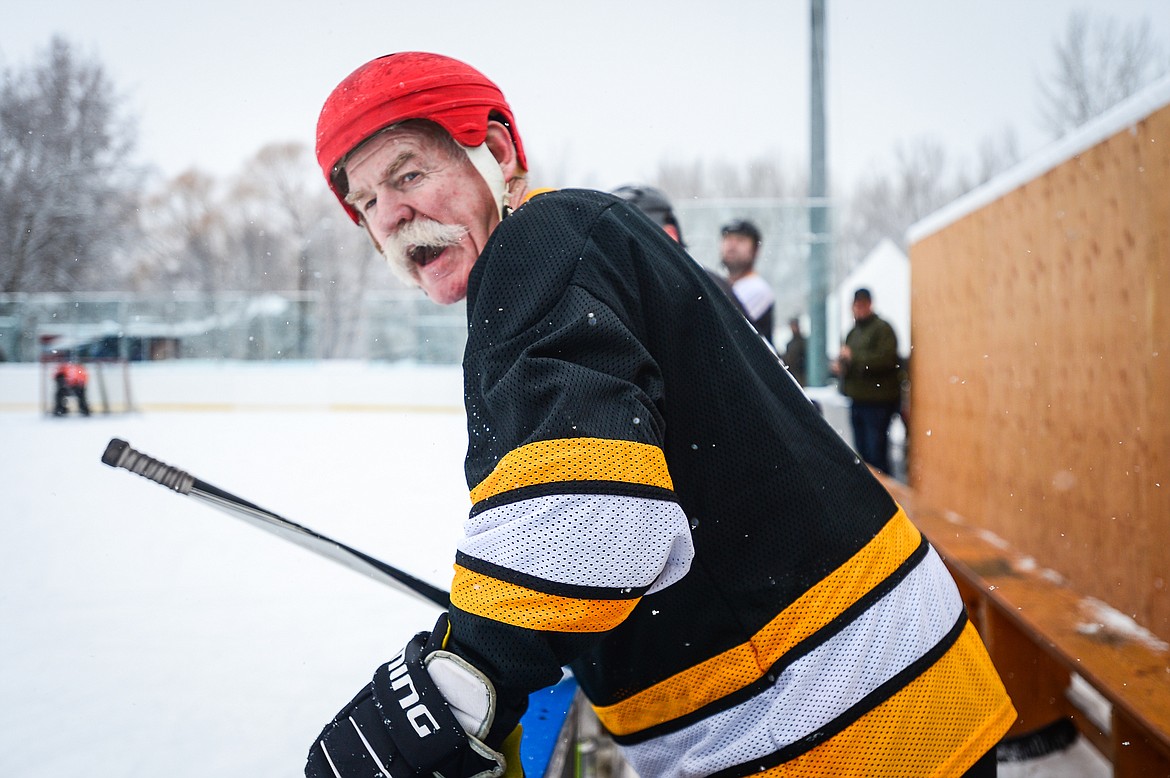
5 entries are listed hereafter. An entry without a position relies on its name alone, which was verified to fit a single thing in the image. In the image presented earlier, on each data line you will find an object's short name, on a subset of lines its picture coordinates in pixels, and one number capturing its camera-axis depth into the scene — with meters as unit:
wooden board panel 2.39
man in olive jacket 5.13
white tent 11.09
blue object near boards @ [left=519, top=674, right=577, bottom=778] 1.06
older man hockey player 0.56
